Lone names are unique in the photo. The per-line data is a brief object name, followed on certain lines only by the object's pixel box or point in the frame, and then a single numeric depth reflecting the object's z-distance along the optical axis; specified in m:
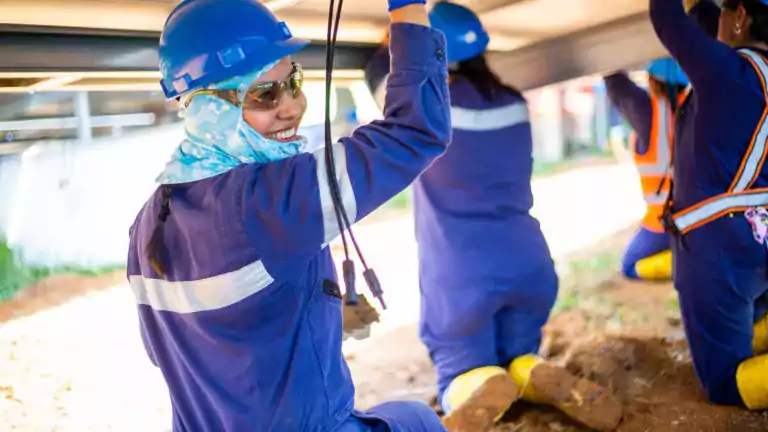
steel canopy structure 2.45
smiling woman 1.39
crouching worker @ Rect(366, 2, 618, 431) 2.92
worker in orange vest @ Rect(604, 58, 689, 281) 4.46
